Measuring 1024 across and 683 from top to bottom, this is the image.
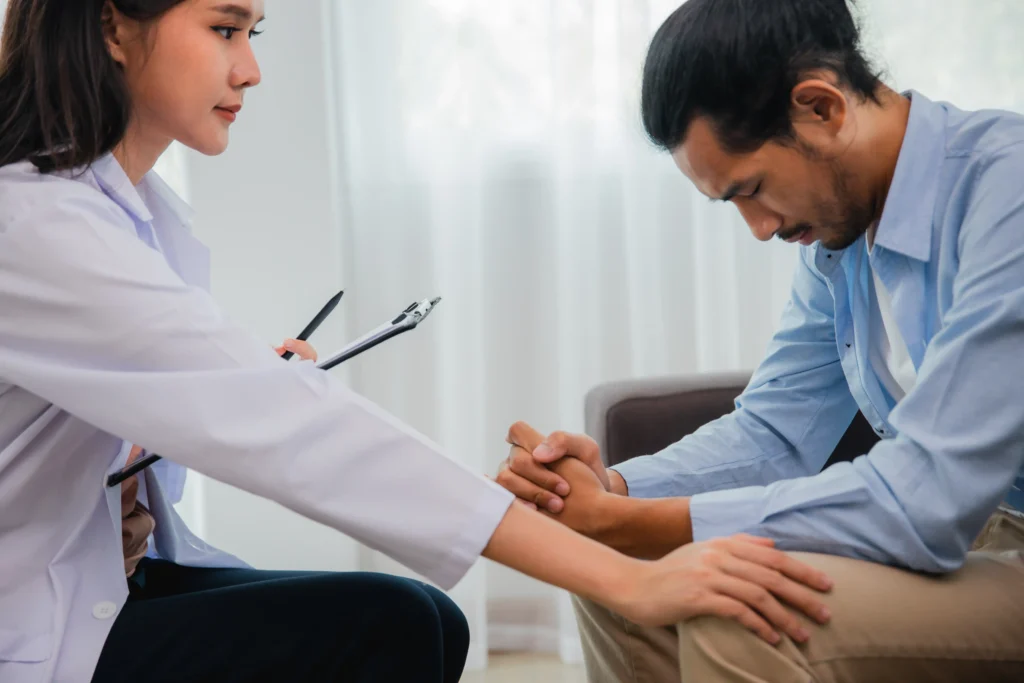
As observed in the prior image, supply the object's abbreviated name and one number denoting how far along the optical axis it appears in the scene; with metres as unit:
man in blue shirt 0.92
